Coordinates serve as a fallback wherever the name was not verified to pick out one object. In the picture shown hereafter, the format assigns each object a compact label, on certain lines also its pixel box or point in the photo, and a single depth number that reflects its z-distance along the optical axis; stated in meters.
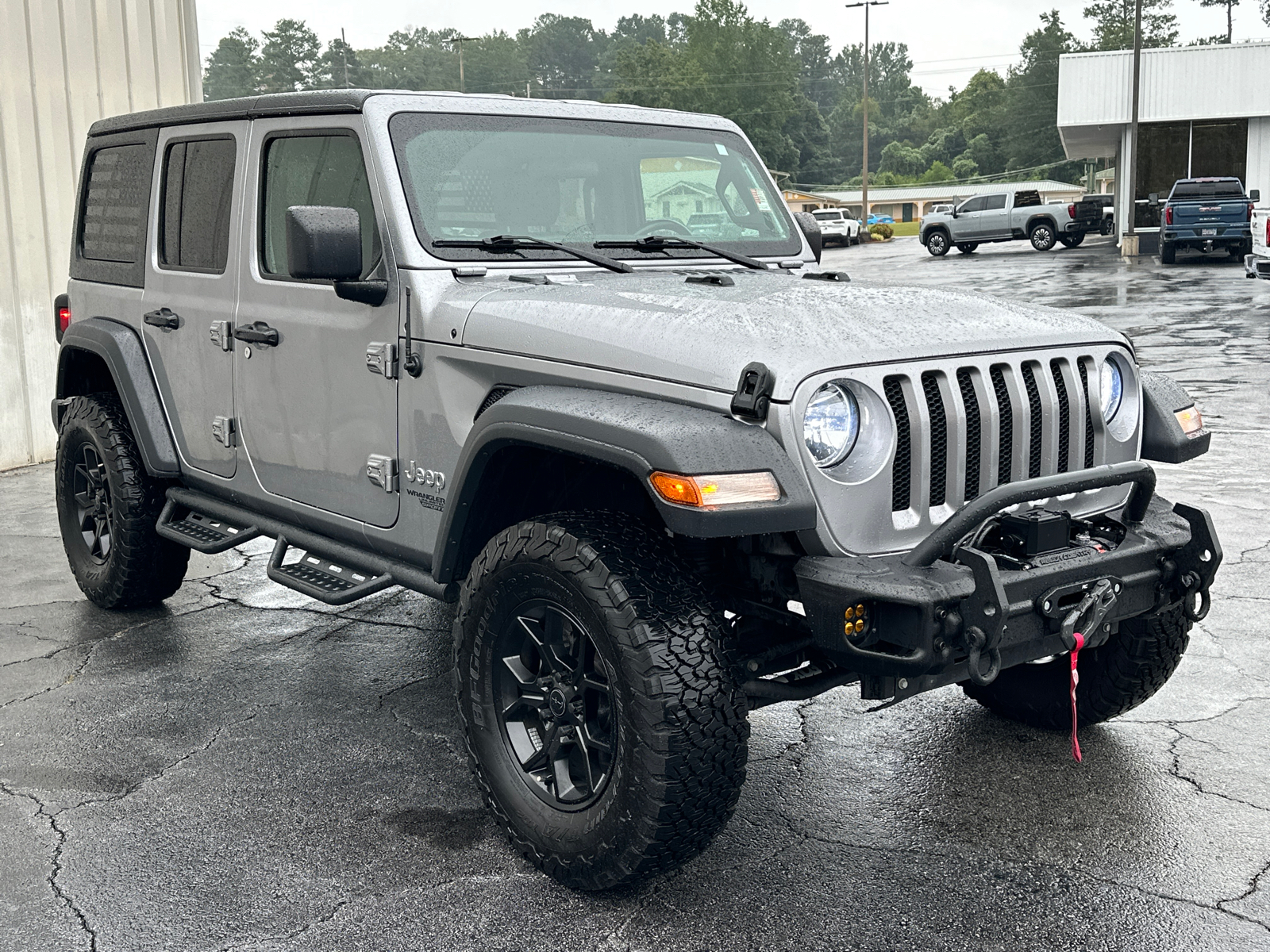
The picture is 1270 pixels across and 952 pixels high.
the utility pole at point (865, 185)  67.44
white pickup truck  17.11
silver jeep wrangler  3.07
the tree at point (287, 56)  117.56
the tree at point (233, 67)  119.88
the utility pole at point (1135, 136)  34.94
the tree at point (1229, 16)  114.14
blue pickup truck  27.58
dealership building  35.19
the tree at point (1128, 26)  112.62
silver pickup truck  37.12
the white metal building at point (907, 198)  105.81
